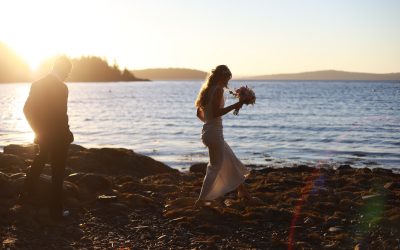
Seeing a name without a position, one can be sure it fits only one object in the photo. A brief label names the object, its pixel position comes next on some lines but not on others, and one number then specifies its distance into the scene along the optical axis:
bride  8.38
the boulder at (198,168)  15.99
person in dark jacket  7.54
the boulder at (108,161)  14.90
